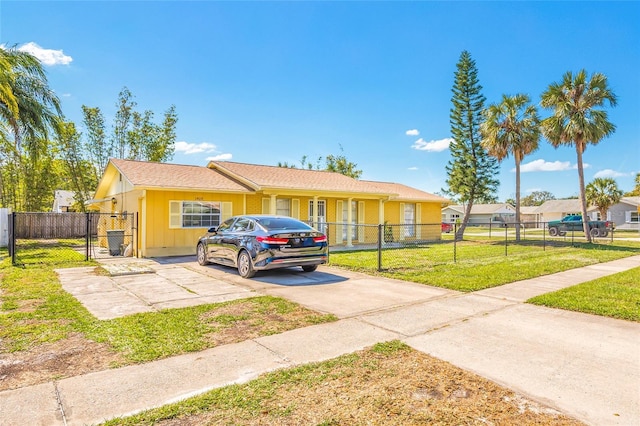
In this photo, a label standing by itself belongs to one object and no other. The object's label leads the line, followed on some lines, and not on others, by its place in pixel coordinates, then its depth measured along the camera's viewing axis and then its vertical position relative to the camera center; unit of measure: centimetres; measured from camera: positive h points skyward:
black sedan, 807 -61
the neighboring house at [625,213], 4300 +69
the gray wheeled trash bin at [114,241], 1360 -83
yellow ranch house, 1284 +92
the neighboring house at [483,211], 6257 +146
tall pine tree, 2455 +559
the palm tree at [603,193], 3769 +279
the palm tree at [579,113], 1936 +598
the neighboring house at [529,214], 5939 +86
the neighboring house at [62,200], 3512 +198
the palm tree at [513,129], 2175 +561
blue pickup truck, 2600 -56
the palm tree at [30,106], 1458 +508
